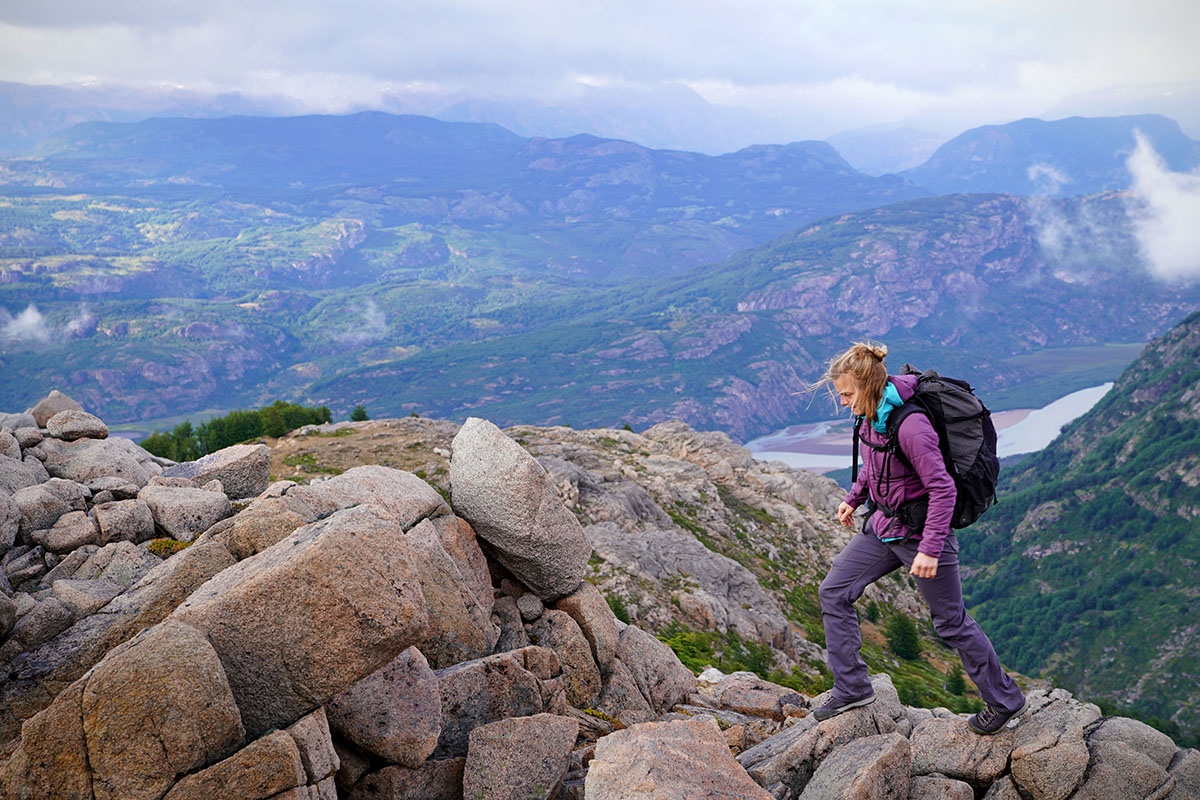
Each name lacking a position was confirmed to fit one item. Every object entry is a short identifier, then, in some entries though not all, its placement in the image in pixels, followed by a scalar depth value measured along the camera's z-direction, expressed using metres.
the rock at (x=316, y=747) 10.46
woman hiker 11.30
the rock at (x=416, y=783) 11.79
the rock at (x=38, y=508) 16.75
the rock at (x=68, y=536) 16.36
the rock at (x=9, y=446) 20.50
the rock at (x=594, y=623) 18.72
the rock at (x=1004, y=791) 12.18
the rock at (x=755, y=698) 18.84
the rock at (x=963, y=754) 12.61
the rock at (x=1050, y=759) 11.84
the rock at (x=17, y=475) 18.89
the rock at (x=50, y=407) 26.92
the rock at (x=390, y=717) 11.88
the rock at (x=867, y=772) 11.71
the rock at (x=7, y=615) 12.09
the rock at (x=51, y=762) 9.29
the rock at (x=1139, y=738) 12.16
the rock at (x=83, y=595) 13.43
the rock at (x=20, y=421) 25.61
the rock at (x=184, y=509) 17.75
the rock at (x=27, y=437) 22.19
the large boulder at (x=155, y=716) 9.38
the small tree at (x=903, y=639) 63.12
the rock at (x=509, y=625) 17.16
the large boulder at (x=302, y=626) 10.79
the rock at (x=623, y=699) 17.64
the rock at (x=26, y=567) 15.40
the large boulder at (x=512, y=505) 17.19
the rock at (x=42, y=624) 12.36
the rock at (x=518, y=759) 11.98
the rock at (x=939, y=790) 12.23
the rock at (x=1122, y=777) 11.55
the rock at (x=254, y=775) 9.48
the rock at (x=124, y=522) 17.01
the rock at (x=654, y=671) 19.53
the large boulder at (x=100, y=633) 11.73
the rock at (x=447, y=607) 15.17
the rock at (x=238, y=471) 21.61
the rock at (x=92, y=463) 21.30
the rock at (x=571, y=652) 17.55
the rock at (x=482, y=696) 13.49
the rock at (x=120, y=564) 15.64
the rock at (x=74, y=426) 23.73
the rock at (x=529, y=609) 18.41
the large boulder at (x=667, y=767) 10.57
